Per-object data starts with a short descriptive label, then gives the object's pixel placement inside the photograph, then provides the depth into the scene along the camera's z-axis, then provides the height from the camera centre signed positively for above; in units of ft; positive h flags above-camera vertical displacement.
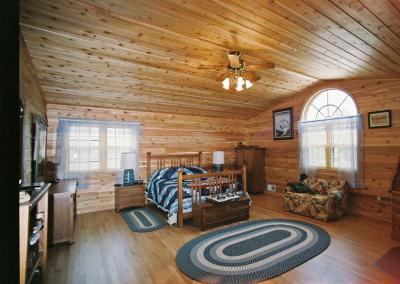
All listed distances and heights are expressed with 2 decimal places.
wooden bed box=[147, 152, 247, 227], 12.51 -1.61
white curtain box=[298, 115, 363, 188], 14.42 +0.06
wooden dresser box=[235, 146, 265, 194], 19.95 -1.68
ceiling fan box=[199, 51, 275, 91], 9.15 +3.22
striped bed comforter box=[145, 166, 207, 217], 12.85 -2.55
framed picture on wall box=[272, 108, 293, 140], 18.70 +2.14
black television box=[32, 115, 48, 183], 8.96 +0.00
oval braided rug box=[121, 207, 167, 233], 12.25 -4.30
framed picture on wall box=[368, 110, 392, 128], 13.23 +1.75
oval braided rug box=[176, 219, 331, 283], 8.00 -4.38
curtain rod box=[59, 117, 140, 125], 14.76 +2.03
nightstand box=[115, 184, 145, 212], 15.12 -3.26
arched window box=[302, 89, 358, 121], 15.29 +3.09
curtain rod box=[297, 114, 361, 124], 14.42 +2.06
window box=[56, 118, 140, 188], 14.43 +0.25
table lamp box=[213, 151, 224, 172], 19.16 -0.80
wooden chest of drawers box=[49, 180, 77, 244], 9.98 -3.00
